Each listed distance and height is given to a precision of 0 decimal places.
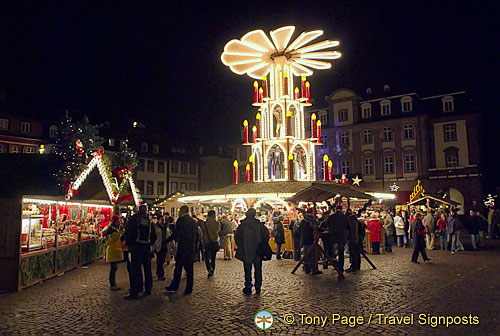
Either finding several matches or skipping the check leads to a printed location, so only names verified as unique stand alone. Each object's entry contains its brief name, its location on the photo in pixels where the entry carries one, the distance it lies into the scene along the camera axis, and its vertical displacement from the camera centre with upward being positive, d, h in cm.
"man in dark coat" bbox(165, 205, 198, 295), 955 -64
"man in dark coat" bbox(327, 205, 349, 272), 1234 -34
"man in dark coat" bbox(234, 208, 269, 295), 951 -55
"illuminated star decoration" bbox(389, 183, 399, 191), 4631 +313
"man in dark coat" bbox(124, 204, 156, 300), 920 -59
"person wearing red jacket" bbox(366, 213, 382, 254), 1822 -60
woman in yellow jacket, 1051 -63
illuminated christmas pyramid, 2708 +684
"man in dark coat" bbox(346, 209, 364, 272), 1285 -74
